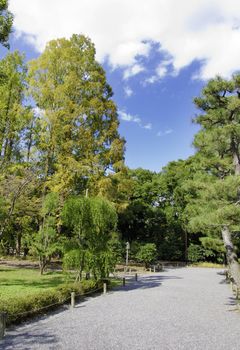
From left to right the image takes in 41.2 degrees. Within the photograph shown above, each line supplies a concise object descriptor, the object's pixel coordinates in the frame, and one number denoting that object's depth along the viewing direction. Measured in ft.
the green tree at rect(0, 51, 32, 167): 75.17
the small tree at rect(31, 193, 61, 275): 62.75
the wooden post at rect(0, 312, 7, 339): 23.63
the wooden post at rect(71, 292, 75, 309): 35.67
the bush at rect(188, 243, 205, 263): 120.26
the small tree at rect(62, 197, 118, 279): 48.11
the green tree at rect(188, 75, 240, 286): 36.11
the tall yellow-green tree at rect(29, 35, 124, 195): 75.46
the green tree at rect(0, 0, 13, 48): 32.99
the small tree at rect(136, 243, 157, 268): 89.25
